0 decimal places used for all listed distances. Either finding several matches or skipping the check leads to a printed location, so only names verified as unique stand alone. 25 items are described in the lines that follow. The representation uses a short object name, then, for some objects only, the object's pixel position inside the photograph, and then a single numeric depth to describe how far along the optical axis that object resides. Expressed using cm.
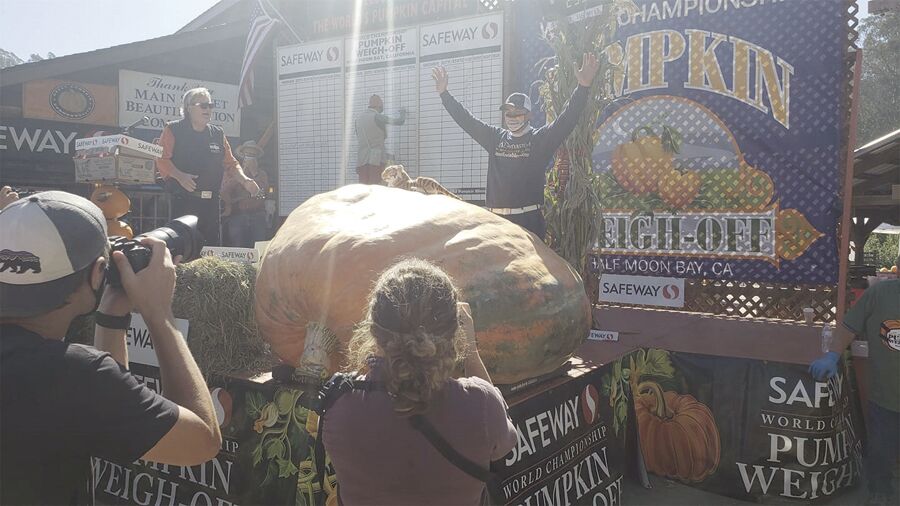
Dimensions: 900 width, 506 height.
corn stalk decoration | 376
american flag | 950
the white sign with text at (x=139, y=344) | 295
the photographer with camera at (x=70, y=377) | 122
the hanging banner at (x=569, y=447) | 253
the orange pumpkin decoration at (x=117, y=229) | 436
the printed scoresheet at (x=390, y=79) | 766
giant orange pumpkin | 249
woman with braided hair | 139
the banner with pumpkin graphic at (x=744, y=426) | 394
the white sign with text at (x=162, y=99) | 1020
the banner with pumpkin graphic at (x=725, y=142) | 477
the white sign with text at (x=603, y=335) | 450
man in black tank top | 448
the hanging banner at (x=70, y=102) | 920
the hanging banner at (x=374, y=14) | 738
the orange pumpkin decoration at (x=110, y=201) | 439
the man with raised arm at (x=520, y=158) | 381
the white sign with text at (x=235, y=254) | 322
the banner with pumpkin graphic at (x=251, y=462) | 244
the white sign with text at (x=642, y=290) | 529
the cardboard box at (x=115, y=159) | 466
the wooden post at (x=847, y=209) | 439
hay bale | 277
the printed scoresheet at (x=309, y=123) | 838
